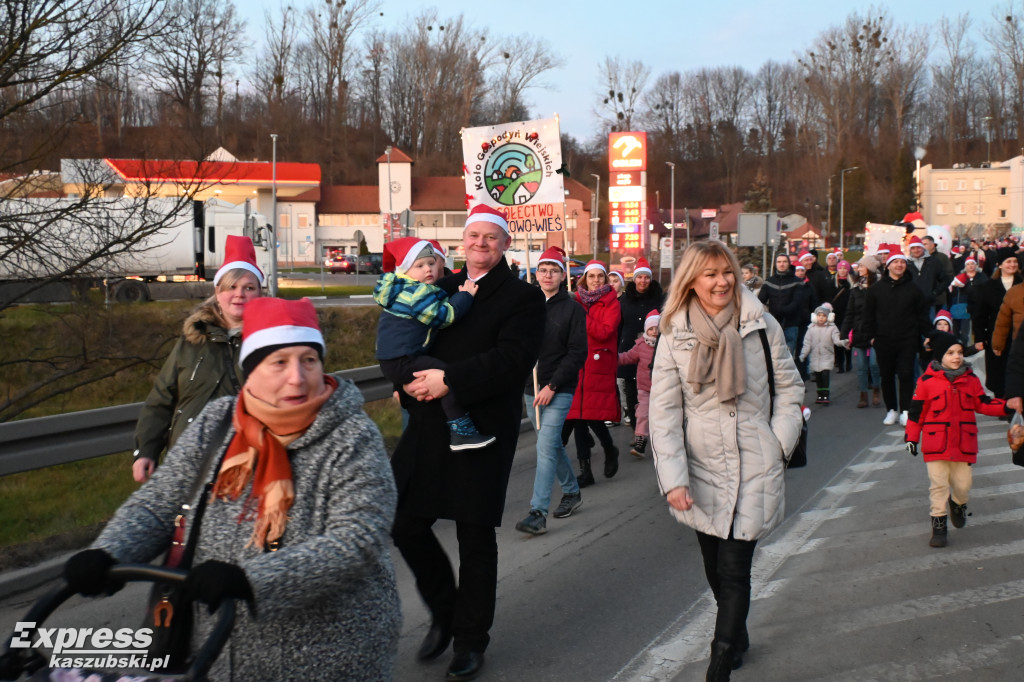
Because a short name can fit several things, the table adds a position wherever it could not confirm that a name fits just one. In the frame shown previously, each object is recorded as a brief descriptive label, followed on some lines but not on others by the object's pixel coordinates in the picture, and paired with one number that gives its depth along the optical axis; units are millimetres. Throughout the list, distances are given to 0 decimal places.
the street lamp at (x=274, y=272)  34219
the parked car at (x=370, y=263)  65500
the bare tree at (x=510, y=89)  79875
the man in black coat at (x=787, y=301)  15336
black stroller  2184
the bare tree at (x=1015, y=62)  80500
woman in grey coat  2494
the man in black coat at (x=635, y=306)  11219
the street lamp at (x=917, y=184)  84400
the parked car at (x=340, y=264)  65125
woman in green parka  4551
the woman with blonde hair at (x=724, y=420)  4316
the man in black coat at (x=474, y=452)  4496
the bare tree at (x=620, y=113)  87312
